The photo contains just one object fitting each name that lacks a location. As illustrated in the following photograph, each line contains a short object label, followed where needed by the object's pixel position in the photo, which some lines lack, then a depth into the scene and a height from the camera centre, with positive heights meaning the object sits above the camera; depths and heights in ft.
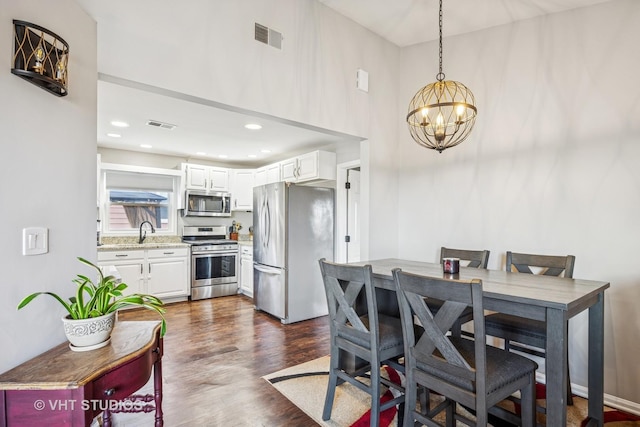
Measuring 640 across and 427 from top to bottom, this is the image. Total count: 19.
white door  14.78 +0.02
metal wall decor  4.11 +2.11
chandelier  6.37 +2.14
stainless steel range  16.81 -2.59
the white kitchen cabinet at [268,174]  17.34 +2.41
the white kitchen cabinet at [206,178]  17.93 +2.26
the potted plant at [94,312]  4.36 -1.32
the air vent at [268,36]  8.12 +4.61
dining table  4.61 -1.36
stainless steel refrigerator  13.23 -1.25
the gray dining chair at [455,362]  4.50 -2.23
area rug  6.75 -4.16
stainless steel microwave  17.95 +0.80
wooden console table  3.62 -1.94
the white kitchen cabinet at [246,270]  17.15 -2.78
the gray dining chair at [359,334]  5.96 -2.27
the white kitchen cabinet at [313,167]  14.66 +2.39
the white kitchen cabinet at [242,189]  19.42 +1.73
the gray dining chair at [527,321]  6.72 -2.21
